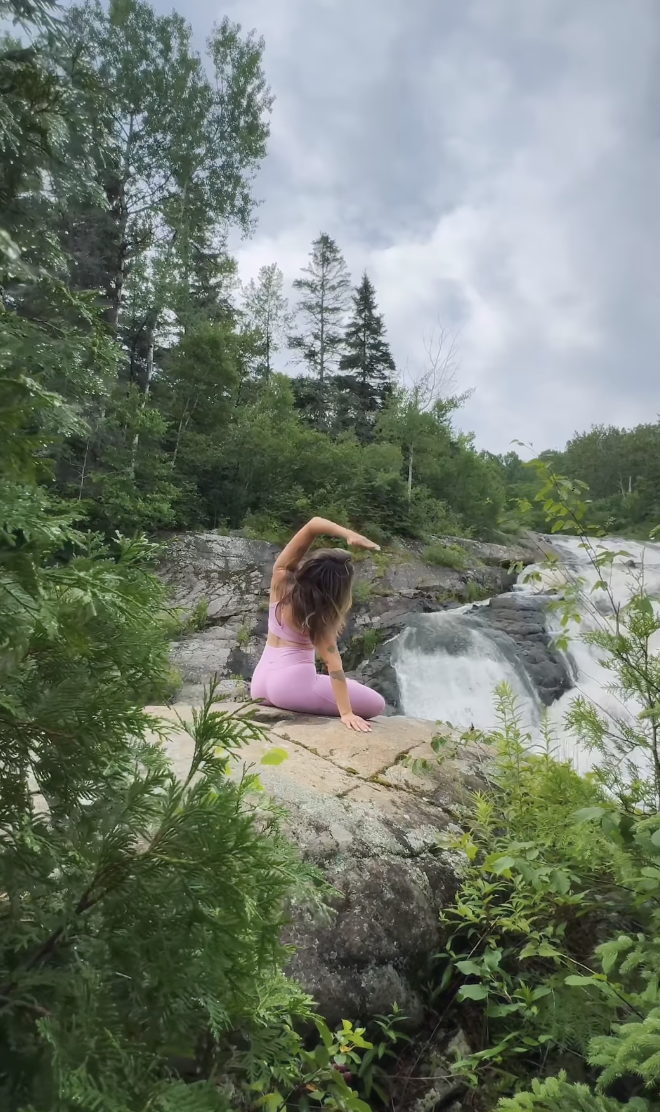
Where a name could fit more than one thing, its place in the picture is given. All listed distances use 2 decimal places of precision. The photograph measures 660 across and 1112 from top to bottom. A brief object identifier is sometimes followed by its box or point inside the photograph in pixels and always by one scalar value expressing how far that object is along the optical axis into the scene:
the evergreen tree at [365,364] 31.33
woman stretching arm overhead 3.78
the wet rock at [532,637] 9.36
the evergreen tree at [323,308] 32.97
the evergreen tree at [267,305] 27.06
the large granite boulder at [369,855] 1.67
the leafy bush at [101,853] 0.58
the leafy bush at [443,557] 14.50
